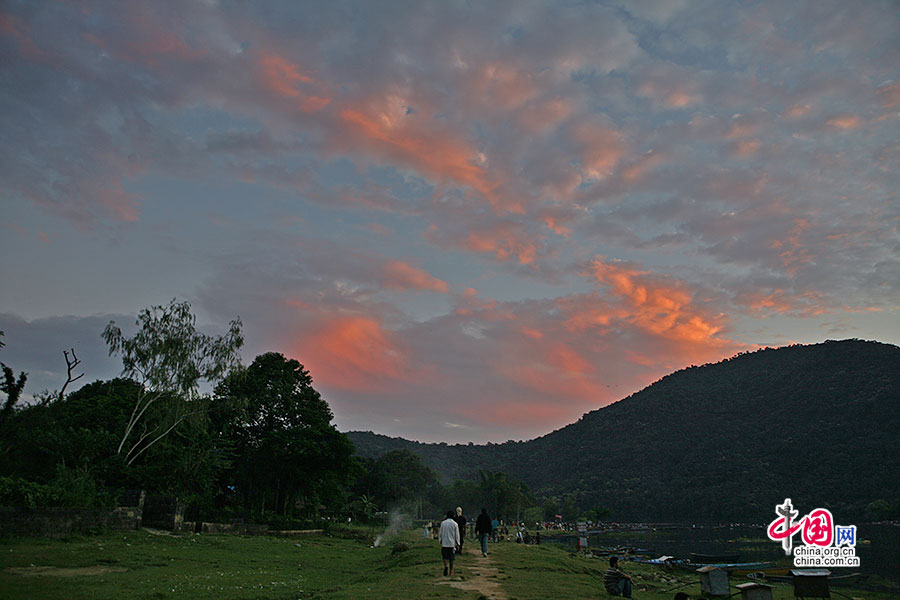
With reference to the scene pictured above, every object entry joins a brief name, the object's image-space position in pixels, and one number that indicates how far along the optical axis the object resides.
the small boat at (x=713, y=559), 47.30
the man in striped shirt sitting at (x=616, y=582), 18.85
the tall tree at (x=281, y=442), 55.47
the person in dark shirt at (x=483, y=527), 25.67
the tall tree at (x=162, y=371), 41.31
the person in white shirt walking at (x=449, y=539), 18.81
